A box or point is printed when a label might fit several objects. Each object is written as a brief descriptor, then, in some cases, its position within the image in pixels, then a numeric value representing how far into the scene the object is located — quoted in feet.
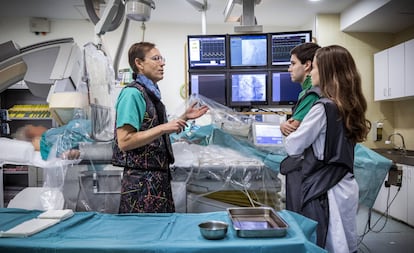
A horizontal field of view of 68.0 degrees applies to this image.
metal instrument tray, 3.85
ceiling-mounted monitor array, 9.60
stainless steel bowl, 3.82
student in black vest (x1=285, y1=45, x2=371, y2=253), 4.95
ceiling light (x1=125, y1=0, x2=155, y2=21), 6.93
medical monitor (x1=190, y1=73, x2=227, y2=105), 9.75
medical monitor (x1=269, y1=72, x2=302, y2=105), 9.55
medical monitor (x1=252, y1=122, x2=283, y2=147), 8.43
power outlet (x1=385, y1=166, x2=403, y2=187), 9.32
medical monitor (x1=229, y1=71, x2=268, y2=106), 9.68
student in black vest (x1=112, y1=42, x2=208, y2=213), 5.21
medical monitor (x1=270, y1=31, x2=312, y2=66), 9.55
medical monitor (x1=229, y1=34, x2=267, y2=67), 9.68
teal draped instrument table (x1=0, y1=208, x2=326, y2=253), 3.65
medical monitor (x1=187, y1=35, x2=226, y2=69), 9.77
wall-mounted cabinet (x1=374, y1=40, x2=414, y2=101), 13.30
